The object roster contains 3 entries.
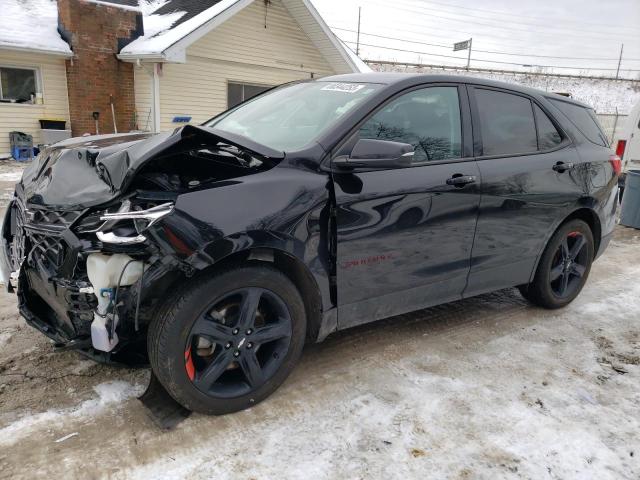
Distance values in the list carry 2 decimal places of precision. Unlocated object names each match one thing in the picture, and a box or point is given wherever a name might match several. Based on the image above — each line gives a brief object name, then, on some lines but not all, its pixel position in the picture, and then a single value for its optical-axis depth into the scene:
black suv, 2.37
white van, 9.14
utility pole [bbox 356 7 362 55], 46.58
